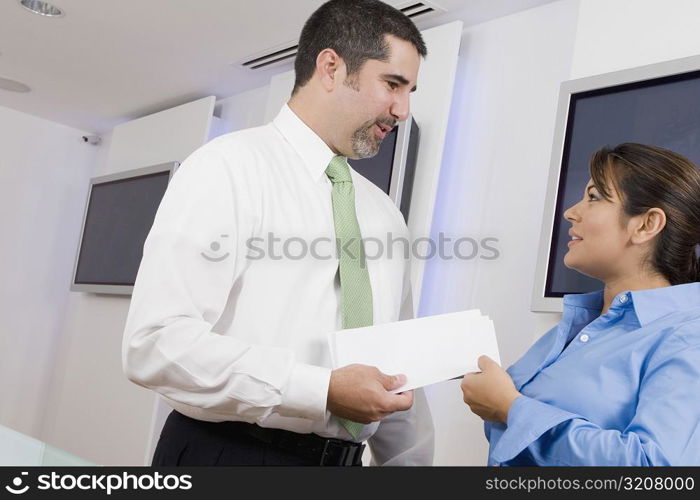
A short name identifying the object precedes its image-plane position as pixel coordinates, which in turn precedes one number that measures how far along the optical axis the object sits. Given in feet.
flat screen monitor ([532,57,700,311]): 7.09
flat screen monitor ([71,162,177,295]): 14.75
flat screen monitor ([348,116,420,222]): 10.09
